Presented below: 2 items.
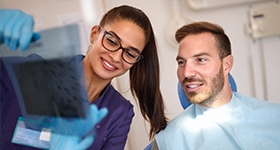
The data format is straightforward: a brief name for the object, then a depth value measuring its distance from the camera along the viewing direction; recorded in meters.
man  1.13
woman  0.93
